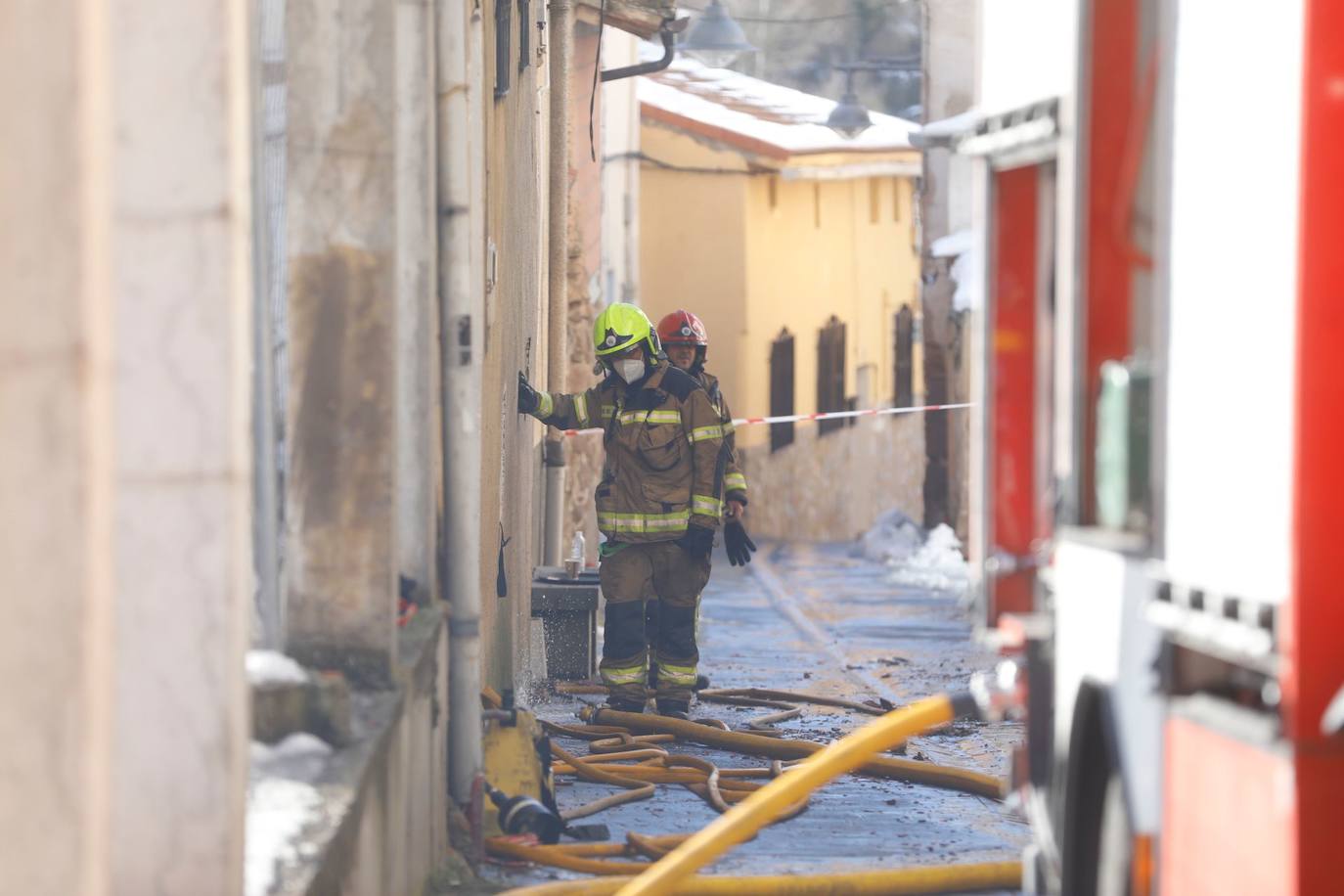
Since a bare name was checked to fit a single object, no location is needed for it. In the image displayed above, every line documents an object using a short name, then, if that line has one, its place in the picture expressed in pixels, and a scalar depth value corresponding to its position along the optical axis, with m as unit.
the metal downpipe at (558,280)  24.91
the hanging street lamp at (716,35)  47.59
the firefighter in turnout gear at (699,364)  20.55
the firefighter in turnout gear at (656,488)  19.80
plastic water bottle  21.84
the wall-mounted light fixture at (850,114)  52.00
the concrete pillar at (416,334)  11.62
